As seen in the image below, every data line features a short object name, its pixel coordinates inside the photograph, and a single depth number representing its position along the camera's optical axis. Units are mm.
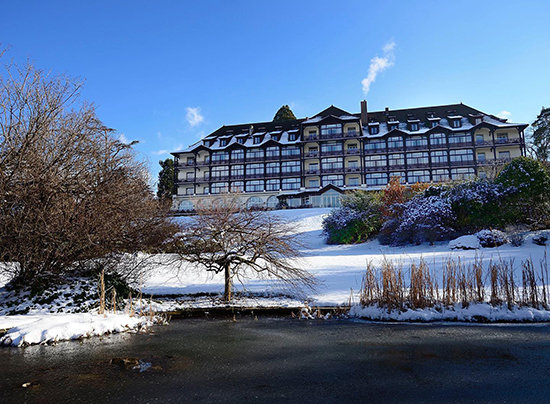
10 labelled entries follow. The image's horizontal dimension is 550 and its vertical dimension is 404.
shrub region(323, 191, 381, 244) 27828
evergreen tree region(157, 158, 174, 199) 61212
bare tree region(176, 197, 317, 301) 11703
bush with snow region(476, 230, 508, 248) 18969
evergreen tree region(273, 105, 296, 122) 68938
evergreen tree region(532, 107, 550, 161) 44775
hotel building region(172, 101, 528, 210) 52562
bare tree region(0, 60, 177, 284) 9484
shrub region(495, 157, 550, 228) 20922
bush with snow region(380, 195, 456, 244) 23719
